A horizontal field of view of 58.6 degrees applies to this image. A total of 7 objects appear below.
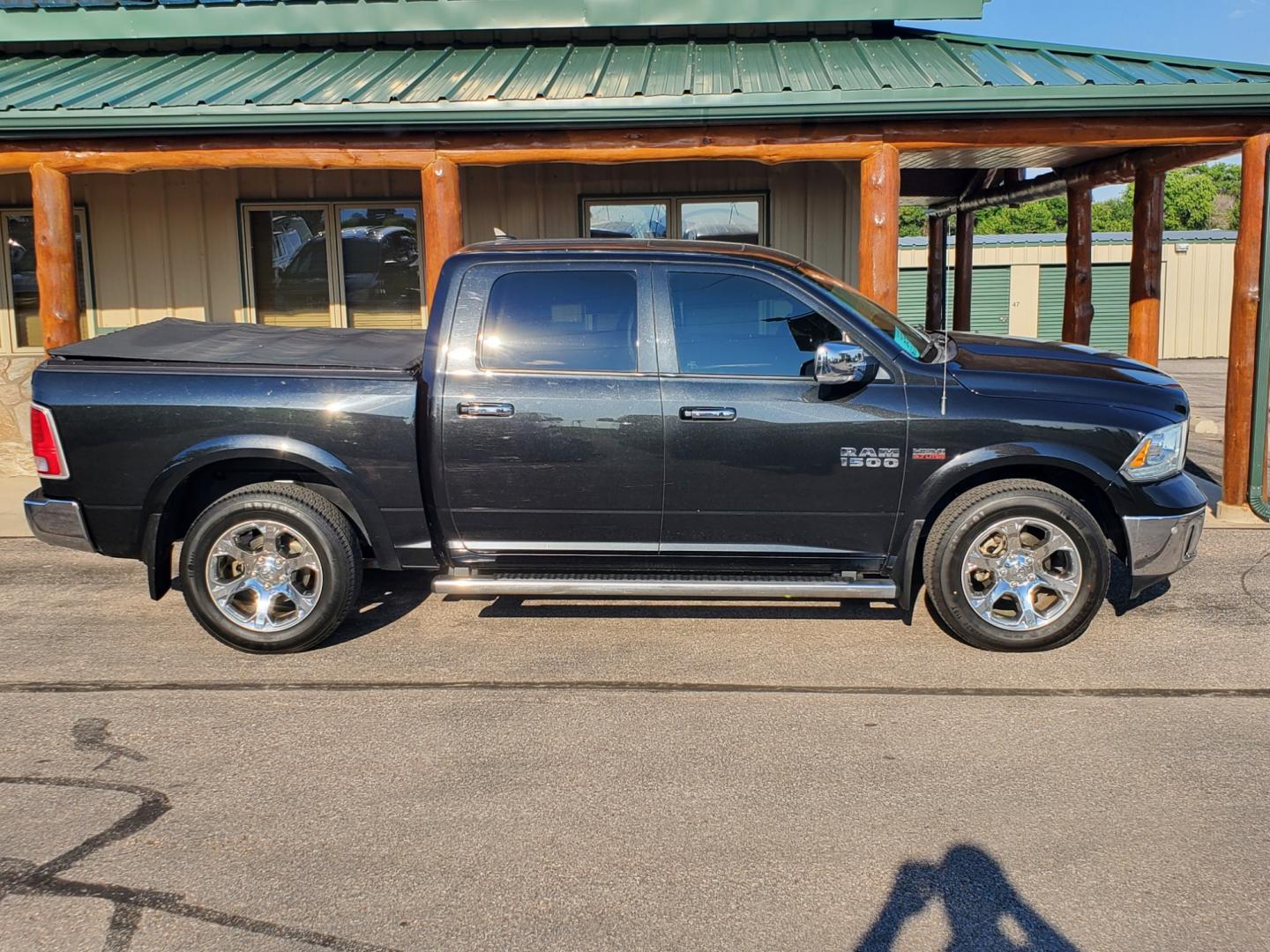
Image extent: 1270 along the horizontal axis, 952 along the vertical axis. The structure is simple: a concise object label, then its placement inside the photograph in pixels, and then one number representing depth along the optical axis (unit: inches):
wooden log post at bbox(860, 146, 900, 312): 334.3
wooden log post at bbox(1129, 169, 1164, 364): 409.1
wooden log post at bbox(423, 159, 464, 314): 342.3
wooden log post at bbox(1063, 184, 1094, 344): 471.2
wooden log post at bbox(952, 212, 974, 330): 595.8
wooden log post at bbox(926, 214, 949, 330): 645.9
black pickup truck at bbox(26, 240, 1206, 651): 214.5
